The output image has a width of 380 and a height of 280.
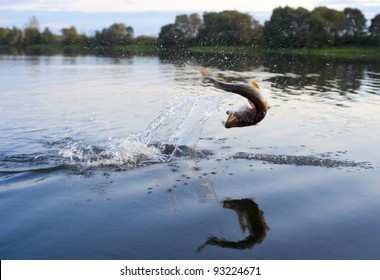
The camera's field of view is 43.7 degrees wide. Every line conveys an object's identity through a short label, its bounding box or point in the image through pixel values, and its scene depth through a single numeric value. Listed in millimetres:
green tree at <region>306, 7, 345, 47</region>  60469
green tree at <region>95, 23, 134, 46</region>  55094
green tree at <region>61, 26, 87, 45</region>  103412
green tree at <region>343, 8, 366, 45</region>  77500
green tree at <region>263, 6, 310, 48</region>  50222
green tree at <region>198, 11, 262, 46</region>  32688
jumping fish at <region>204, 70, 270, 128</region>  8312
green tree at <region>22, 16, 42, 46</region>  116188
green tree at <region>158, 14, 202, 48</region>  39656
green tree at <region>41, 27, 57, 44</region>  113438
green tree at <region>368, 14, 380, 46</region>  77688
